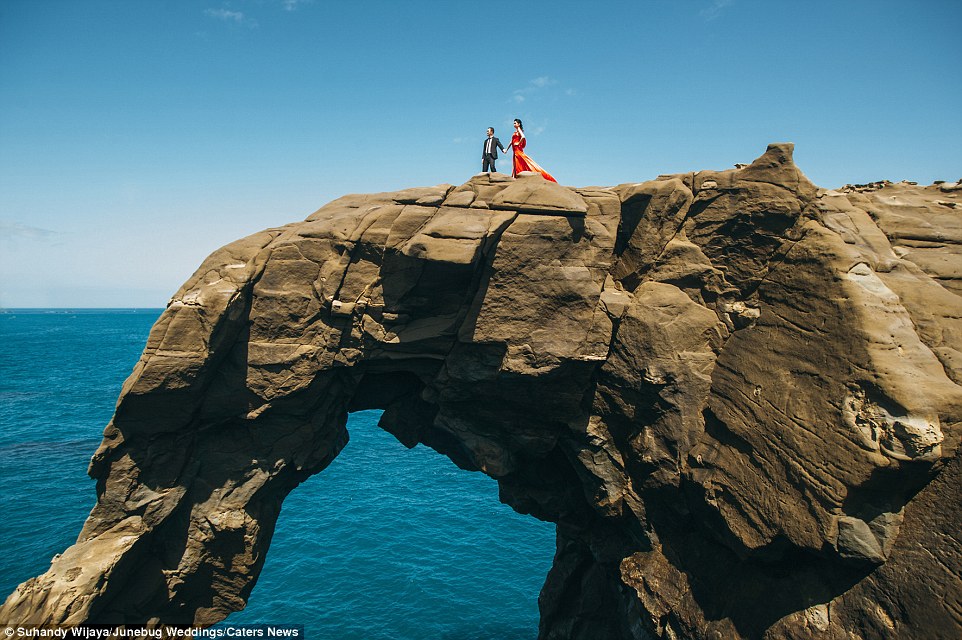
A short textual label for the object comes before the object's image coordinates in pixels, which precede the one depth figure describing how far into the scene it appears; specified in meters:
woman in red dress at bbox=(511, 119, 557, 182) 19.16
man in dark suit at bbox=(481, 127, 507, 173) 19.83
